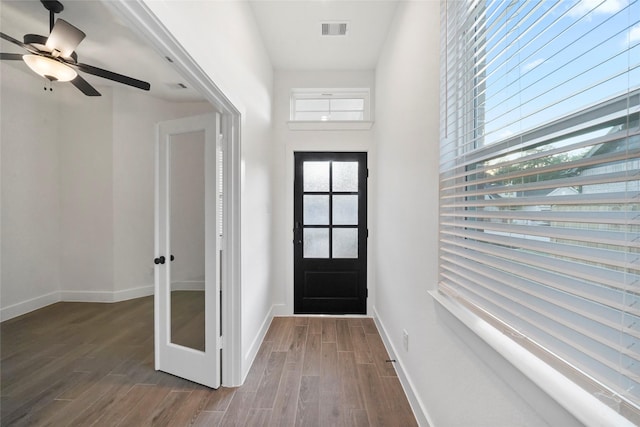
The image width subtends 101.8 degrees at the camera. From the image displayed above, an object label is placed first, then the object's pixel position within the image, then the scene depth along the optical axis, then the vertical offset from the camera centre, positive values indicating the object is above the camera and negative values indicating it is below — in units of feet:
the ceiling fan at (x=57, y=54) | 6.59 +4.18
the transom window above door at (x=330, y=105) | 10.97 +4.46
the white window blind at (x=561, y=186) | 1.85 +0.22
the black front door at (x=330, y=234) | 10.75 -1.00
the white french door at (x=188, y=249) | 6.28 -1.00
